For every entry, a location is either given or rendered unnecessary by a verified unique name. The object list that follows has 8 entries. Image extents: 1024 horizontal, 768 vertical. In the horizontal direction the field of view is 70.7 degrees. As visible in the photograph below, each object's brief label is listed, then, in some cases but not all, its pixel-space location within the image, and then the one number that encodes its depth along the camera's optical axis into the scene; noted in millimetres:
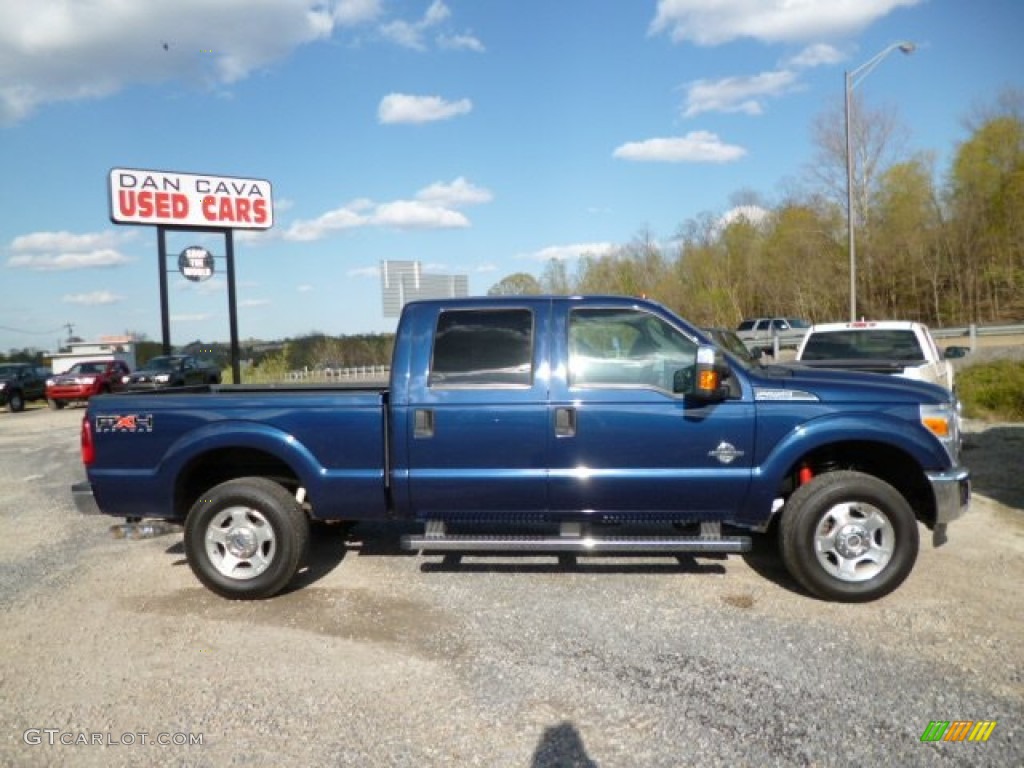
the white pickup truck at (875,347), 7670
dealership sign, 21641
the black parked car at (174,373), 21922
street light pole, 20922
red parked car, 23780
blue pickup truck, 4496
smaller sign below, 23922
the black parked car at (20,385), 24516
